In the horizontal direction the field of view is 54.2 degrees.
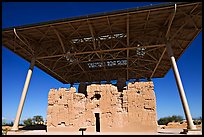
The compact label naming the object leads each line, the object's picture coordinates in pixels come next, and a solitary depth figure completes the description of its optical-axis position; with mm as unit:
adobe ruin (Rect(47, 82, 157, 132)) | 17594
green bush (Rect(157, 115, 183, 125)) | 48653
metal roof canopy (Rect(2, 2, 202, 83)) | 15820
